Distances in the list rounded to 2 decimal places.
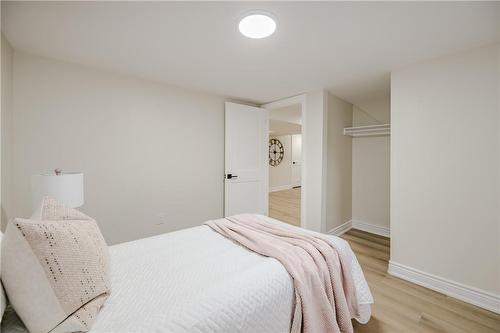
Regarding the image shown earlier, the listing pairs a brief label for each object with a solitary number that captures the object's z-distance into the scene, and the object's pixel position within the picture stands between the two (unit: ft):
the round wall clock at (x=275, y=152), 26.26
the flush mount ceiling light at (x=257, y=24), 4.86
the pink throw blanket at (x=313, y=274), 3.86
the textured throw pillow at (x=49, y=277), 2.49
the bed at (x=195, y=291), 2.89
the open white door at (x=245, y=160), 11.31
